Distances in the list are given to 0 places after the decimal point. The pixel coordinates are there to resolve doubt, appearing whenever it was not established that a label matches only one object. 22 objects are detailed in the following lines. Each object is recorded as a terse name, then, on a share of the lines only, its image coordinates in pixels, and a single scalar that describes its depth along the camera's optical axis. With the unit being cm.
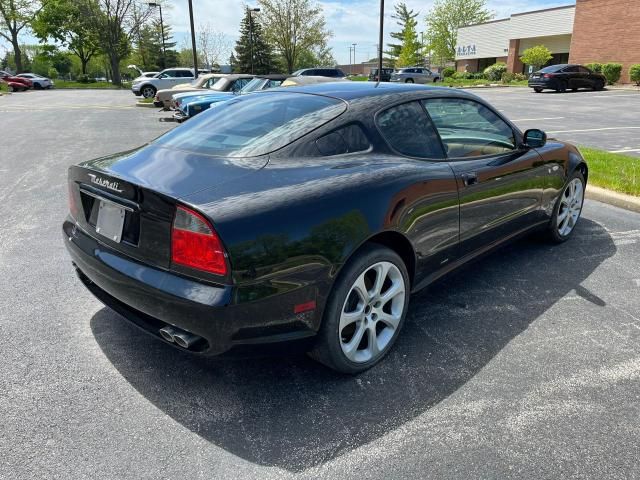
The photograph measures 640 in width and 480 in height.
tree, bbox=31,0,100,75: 5494
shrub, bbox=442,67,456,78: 5402
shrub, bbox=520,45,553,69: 4028
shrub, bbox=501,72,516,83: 3974
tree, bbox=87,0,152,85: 5269
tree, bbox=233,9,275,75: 5622
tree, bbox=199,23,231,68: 7338
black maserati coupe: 215
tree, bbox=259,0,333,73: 5512
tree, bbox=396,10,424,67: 5853
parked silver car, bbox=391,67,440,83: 4095
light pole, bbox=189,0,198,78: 2404
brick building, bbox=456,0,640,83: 3391
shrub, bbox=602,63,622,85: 3222
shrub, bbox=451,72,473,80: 4892
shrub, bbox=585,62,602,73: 3328
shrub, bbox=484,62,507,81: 4592
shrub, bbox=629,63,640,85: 3069
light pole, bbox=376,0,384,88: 2349
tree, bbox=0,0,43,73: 5481
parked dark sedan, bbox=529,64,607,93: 2689
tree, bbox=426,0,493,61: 7450
